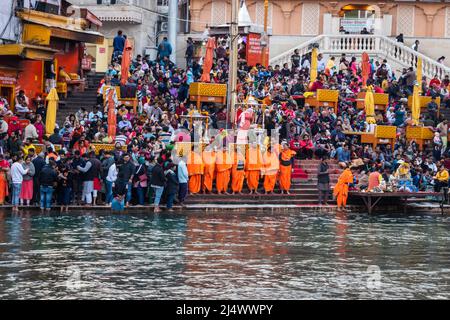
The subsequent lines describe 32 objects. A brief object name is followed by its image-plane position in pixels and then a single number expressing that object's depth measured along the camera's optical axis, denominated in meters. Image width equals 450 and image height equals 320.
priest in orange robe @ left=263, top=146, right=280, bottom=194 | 39.91
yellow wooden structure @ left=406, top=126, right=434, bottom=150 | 47.34
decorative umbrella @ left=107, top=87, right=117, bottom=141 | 40.72
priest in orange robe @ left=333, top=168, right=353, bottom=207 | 39.88
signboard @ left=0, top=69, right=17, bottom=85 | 44.16
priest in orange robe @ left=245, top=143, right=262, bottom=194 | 39.75
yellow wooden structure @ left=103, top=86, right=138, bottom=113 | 44.75
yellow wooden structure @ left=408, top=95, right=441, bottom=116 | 50.22
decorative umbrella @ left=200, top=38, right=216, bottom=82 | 46.56
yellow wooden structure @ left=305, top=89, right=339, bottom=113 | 47.66
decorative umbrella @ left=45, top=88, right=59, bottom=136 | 40.88
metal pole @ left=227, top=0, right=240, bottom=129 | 43.69
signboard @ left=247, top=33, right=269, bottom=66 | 51.56
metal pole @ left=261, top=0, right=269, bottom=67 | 52.41
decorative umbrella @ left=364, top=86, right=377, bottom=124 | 46.56
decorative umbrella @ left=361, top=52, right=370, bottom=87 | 50.34
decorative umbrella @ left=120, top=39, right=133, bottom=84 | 45.66
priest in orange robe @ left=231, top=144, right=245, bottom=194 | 39.56
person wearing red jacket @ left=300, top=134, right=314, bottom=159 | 42.94
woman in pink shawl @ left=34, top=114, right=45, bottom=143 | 40.66
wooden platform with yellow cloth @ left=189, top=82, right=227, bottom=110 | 46.75
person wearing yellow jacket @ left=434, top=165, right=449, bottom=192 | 41.69
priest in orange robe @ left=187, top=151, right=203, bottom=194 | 39.16
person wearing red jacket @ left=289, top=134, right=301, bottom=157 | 42.66
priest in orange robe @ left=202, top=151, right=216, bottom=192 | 39.34
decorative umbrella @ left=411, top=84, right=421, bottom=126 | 47.34
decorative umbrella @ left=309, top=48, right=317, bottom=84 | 49.69
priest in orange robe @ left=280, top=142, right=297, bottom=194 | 40.16
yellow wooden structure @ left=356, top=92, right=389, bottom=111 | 49.00
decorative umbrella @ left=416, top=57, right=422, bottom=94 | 51.81
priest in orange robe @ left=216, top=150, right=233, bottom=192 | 39.41
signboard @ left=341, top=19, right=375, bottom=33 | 59.09
